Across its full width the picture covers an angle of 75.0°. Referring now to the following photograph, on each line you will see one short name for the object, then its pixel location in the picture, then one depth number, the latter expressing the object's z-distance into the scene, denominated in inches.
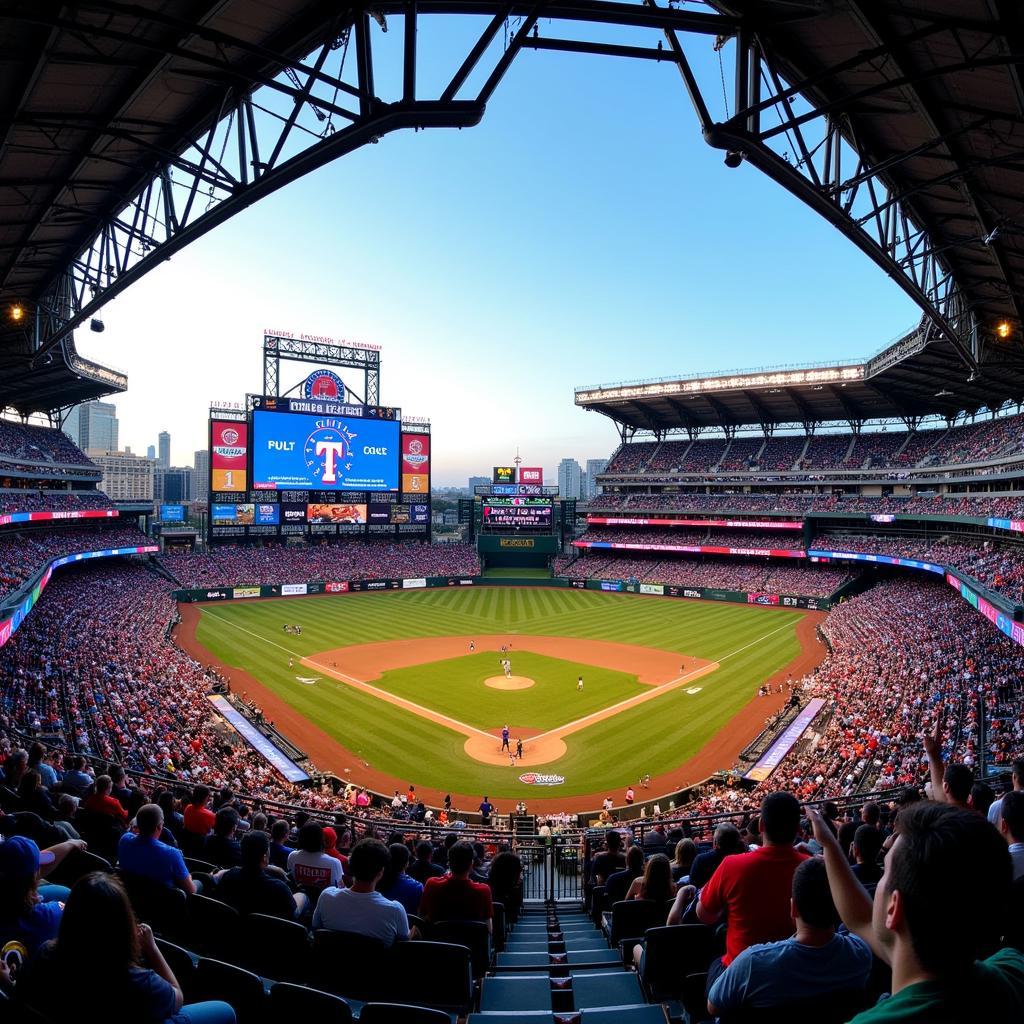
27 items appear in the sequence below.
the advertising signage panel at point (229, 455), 2490.2
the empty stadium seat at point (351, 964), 192.7
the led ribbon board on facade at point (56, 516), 1542.0
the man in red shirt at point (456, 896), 235.8
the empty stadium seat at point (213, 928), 206.1
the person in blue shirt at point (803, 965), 117.6
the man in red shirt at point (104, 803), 305.3
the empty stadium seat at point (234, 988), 152.0
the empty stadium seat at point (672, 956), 201.6
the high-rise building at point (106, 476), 7632.9
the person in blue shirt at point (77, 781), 386.9
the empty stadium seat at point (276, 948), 196.7
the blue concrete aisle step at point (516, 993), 219.8
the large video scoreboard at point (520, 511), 2999.5
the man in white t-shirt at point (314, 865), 264.2
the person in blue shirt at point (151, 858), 228.2
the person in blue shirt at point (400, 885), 251.4
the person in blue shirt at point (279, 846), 309.7
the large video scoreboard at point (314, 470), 2539.4
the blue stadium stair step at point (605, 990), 213.9
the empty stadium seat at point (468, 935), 227.1
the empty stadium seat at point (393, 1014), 144.0
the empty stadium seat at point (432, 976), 196.4
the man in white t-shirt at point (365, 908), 195.5
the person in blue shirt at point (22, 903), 153.6
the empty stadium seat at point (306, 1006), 145.8
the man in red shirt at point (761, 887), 162.4
